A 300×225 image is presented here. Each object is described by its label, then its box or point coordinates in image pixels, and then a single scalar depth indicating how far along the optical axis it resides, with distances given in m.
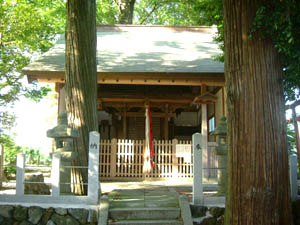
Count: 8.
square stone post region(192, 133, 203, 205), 6.13
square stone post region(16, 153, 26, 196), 6.20
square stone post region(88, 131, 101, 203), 6.02
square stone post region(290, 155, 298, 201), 6.43
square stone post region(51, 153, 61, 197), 6.09
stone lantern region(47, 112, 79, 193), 6.53
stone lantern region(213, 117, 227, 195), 6.63
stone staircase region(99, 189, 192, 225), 5.53
